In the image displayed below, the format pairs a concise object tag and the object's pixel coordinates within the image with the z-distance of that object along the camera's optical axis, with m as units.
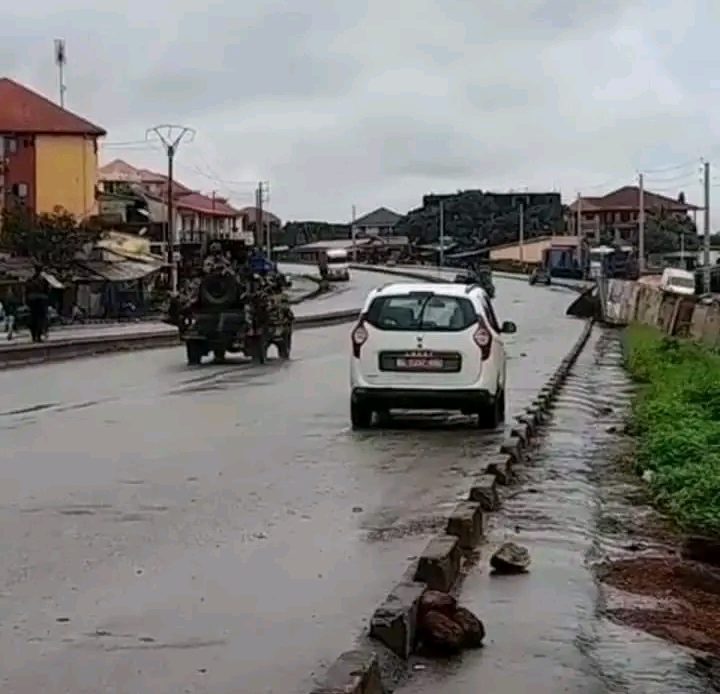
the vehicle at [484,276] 75.92
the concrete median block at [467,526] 10.50
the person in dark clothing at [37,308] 42.28
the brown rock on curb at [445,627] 7.74
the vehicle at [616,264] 86.50
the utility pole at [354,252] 177.19
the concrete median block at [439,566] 8.91
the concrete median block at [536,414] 20.31
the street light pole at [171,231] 70.93
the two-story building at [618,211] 173.25
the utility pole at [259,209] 122.35
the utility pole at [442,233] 150.68
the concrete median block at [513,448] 15.80
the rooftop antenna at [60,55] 98.50
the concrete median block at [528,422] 18.99
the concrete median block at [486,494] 12.32
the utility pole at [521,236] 161.50
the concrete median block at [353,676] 6.33
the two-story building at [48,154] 96.31
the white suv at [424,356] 19.31
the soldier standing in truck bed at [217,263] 35.75
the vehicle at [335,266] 116.24
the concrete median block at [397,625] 7.57
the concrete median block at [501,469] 13.98
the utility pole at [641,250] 104.80
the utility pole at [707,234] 59.59
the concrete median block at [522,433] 17.34
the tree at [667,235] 146.88
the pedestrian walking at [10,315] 46.84
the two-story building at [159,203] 110.38
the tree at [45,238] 73.88
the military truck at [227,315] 35.06
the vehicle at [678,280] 64.19
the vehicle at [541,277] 113.00
